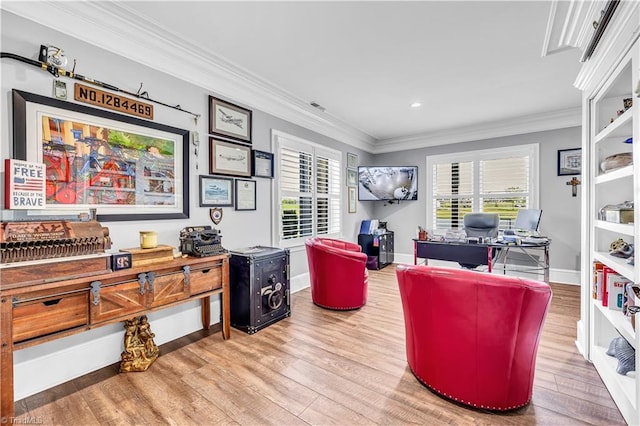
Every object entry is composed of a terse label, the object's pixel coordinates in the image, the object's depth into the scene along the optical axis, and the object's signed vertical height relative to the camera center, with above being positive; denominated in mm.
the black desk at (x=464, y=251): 3596 -552
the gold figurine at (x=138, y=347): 2180 -1038
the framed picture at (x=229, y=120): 3014 +969
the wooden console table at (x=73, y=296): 1539 -538
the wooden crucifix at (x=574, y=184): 4379 +367
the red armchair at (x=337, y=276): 3291 -750
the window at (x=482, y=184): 4825 +440
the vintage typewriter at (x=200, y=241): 2512 -269
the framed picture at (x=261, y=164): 3471 +560
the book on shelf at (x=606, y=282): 2029 -513
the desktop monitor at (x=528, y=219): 4246 -155
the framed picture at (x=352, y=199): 5539 +205
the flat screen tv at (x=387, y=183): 5652 +513
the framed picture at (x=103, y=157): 1935 +401
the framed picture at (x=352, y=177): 5482 +618
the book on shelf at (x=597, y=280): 2139 -524
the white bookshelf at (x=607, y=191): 1670 +132
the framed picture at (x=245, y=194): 3300 +182
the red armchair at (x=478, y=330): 1553 -679
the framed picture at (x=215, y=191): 2939 +196
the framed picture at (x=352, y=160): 5481 +939
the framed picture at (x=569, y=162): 4410 +712
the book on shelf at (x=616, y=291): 1962 -551
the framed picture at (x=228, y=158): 3008 +557
